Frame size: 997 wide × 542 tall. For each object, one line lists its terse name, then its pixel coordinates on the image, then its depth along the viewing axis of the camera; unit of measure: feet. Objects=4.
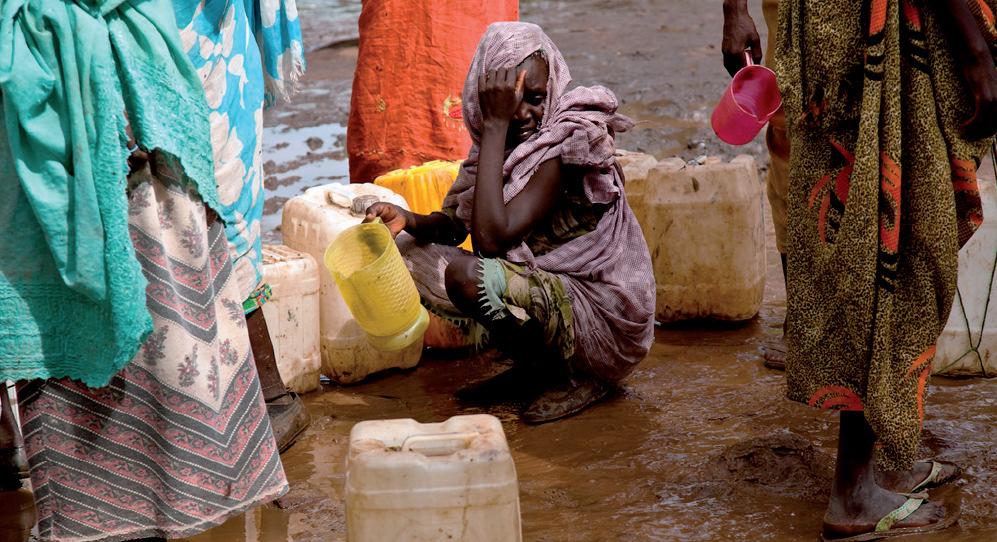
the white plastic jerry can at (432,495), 6.94
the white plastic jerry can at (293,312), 11.98
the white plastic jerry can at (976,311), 12.01
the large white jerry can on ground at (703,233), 13.78
